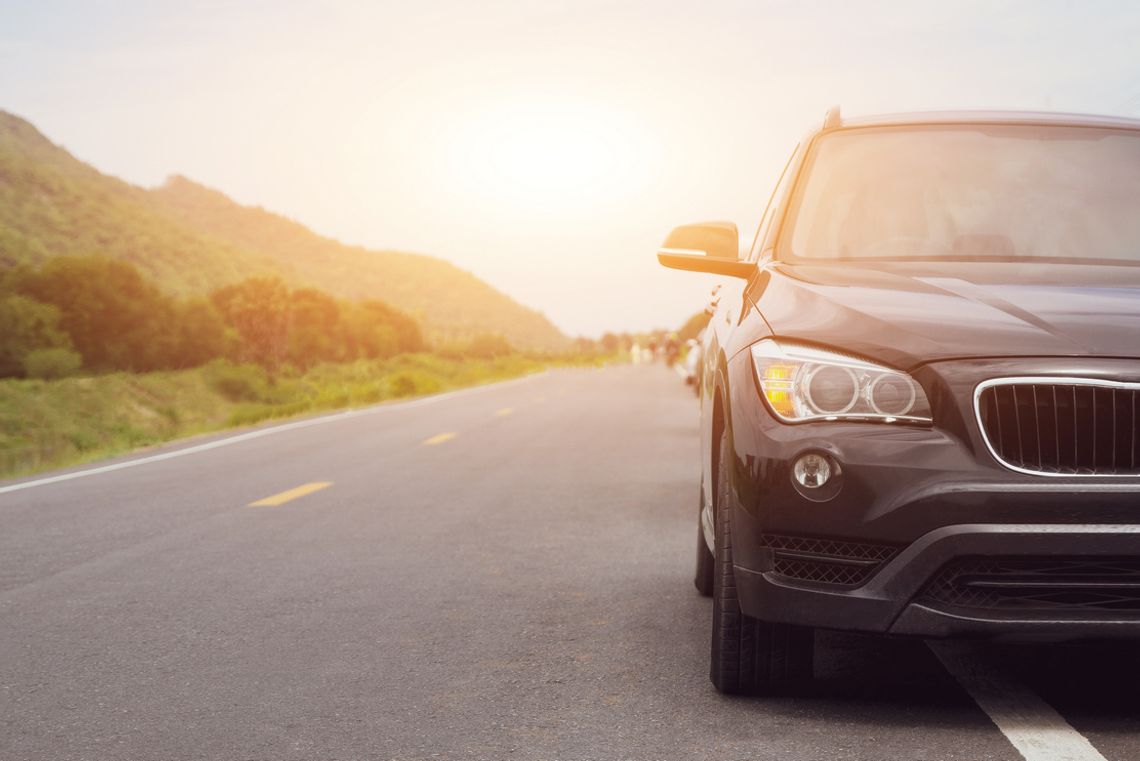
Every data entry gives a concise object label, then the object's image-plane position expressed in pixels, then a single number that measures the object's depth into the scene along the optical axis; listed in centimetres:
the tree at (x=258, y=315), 6944
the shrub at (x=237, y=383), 5350
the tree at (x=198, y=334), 5775
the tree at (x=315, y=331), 7806
